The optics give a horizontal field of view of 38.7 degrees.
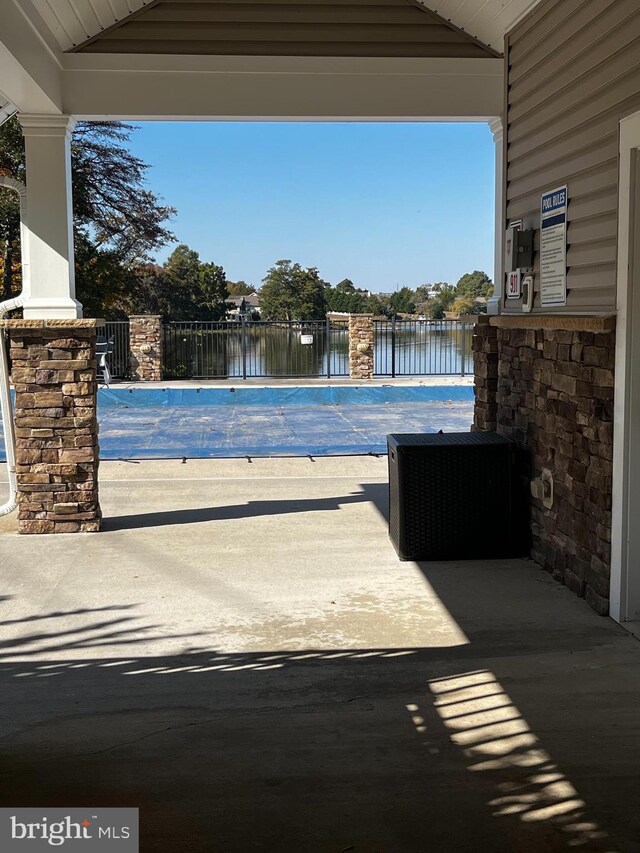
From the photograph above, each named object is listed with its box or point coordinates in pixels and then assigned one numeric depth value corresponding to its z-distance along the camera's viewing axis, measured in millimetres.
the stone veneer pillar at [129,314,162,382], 18109
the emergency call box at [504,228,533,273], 5480
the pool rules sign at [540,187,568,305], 4957
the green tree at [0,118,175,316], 19984
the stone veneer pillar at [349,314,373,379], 18172
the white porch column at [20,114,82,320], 6160
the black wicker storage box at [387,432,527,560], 5375
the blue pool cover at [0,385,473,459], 10578
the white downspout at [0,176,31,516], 6211
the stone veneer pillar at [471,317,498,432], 6328
